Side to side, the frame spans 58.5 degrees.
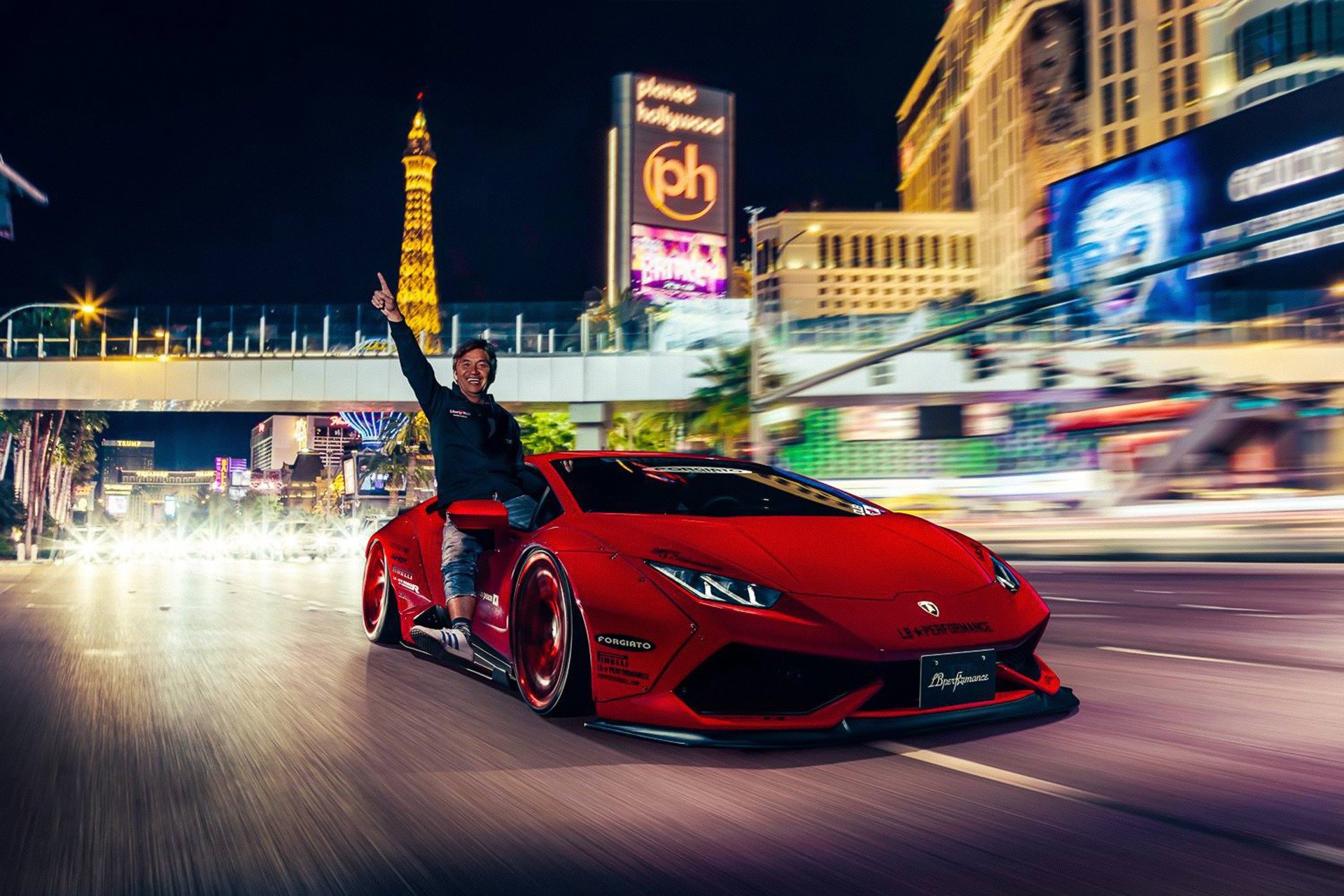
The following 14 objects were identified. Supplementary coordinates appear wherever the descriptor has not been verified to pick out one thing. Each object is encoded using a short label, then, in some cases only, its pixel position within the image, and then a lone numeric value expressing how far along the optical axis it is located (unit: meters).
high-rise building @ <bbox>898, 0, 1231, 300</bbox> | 77.50
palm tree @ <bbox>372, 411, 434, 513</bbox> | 93.07
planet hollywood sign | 76.75
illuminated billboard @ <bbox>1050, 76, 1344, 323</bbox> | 37.78
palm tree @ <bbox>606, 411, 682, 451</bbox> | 46.53
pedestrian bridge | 39.06
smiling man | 5.78
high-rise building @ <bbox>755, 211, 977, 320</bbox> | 117.62
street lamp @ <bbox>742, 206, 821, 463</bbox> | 26.89
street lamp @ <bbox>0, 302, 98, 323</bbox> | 27.39
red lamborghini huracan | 4.05
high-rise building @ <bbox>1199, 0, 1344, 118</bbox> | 63.31
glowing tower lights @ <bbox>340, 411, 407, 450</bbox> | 98.81
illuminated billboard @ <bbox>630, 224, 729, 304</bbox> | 76.00
